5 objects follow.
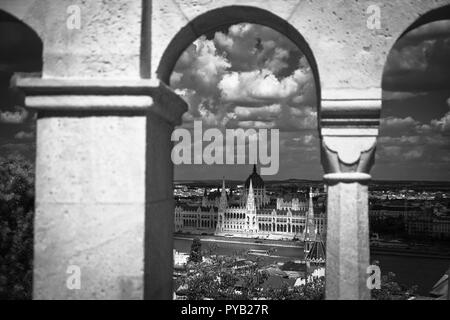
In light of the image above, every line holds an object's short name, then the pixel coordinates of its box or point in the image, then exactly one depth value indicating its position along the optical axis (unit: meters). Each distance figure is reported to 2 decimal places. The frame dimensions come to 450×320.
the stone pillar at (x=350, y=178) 3.30
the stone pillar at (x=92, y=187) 3.19
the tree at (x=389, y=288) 16.54
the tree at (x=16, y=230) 10.46
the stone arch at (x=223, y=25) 3.47
